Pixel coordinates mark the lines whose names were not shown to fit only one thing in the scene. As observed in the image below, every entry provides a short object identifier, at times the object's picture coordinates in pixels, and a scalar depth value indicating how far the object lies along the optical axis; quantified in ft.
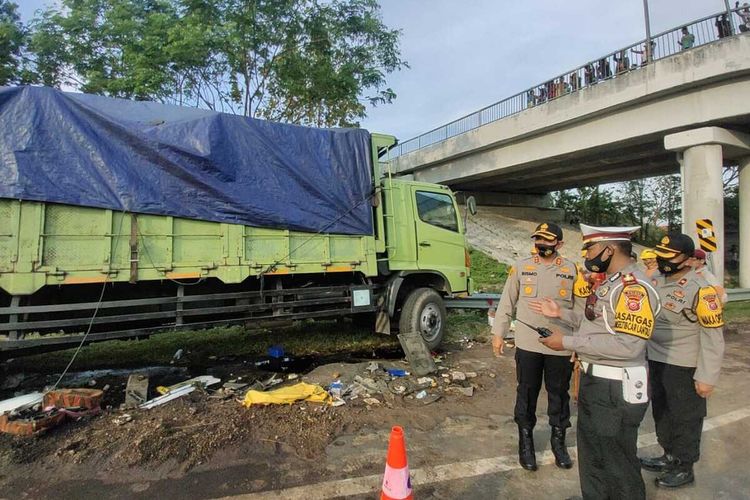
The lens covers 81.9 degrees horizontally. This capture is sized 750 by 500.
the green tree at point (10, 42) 30.55
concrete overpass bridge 34.55
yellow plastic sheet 12.91
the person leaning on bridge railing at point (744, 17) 34.55
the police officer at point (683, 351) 8.77
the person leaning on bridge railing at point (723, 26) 34.99
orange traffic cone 6.35
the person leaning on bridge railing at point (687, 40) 36.19
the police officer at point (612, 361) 6.73
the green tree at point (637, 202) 88.28
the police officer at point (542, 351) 9.78
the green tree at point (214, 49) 29.27
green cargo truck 12.48
